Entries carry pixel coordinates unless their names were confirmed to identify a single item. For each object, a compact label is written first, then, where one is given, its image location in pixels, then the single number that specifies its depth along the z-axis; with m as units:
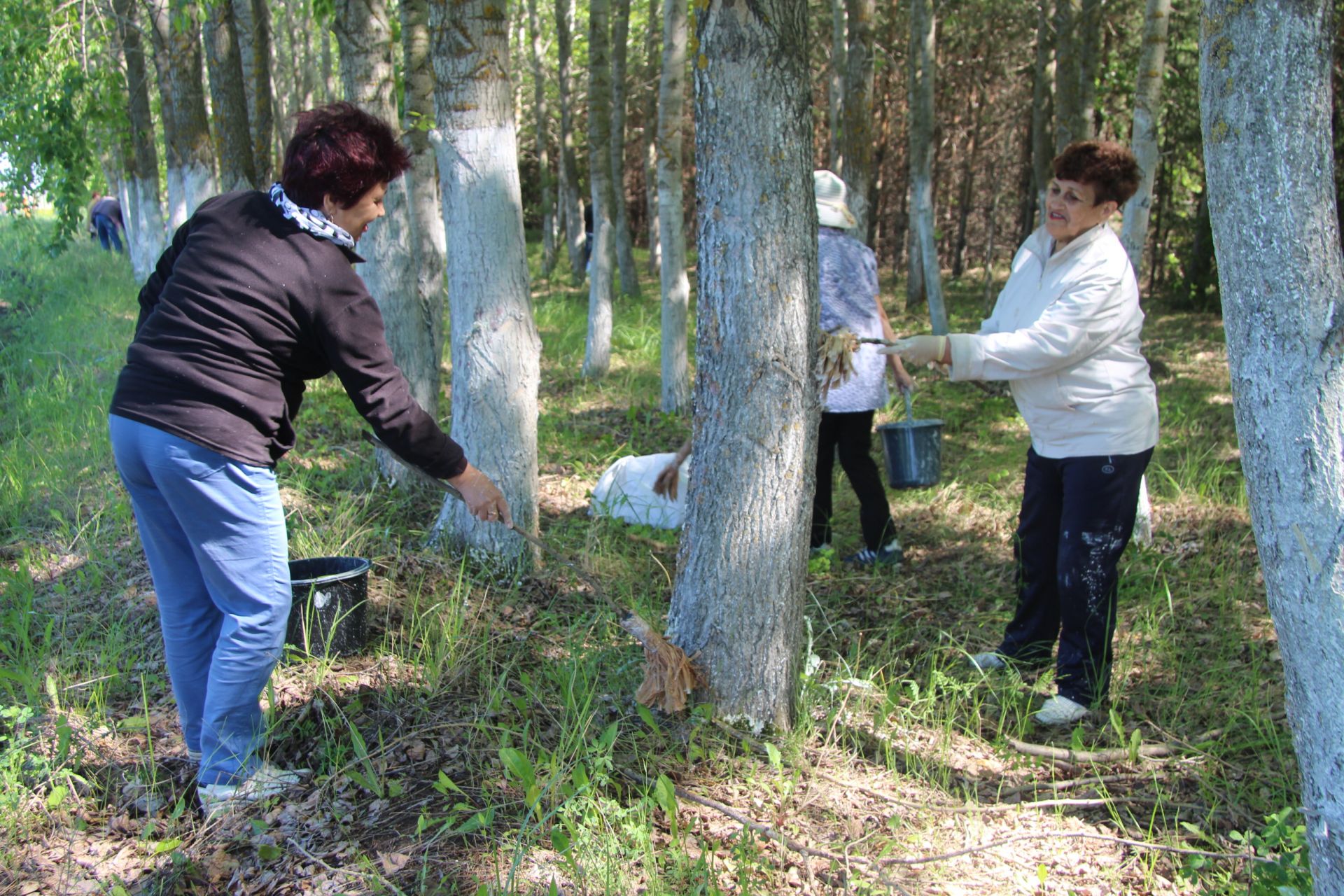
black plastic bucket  3.34
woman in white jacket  3.22
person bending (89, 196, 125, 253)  21.14
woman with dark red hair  2.46
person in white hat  4.62
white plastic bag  5.24
